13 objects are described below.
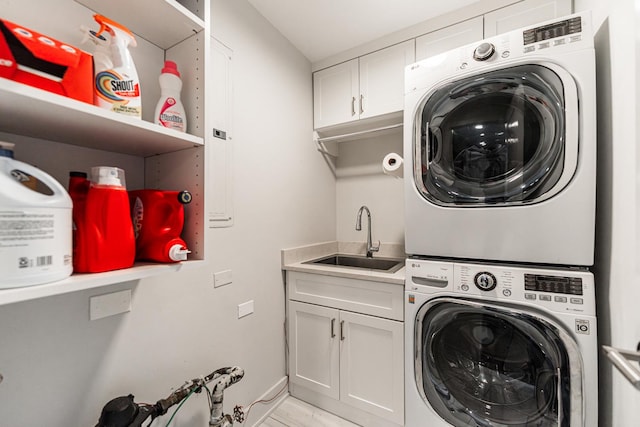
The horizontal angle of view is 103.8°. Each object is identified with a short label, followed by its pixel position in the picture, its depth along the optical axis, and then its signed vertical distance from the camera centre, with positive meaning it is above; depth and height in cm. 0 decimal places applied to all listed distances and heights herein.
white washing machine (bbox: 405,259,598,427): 99 -62
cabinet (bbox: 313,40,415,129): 181 +97
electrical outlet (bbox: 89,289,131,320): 89 -34
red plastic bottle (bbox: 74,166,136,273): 66 -4
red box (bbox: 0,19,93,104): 51 +34
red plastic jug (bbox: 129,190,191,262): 81 -3
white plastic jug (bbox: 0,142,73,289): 49 -3
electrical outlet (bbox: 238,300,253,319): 148 -59
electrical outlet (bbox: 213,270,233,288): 133 -37
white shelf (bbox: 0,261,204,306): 49 -16
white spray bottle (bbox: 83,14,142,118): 68 +39
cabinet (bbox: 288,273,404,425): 144 -92
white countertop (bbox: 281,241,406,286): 149 -38
